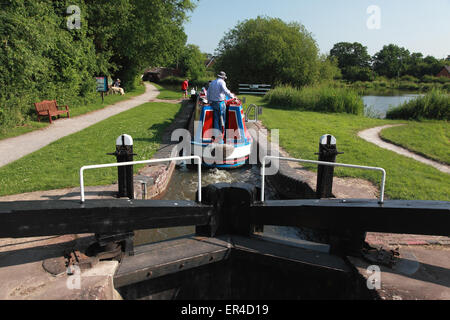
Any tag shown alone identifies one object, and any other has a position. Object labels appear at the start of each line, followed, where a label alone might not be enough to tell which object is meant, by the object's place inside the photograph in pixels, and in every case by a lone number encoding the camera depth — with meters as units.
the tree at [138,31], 20.78
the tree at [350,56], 59.73
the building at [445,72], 57.91
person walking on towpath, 26.01
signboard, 19.64
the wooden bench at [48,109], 12.55
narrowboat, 8.25
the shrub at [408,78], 54.69
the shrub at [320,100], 17.00
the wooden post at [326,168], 4.35
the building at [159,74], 59.91
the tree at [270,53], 30.11
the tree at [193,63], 54.15
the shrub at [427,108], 14.85
